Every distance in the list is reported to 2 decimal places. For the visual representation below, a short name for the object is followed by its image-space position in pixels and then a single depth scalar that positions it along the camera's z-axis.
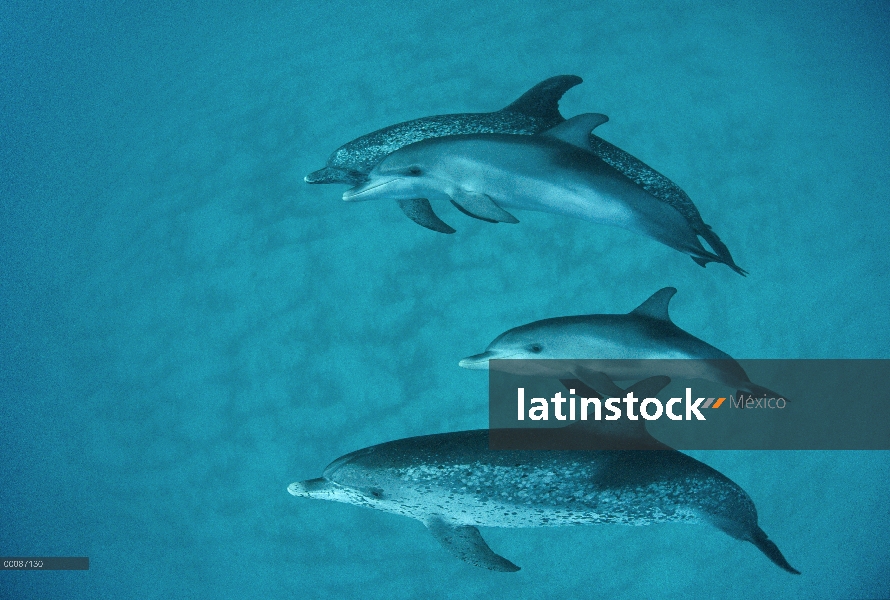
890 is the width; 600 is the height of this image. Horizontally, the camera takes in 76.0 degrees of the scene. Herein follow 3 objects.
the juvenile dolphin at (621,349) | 4.17
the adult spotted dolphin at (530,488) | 3.96
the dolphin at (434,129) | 4.91
